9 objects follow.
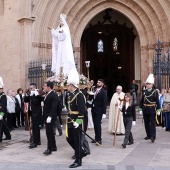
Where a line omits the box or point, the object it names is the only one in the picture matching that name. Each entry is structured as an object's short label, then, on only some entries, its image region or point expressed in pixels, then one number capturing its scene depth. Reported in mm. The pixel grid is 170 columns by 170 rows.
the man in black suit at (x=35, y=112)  8641
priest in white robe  10578
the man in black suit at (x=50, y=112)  7718
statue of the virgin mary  12094
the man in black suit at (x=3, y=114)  9130
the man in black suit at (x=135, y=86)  18500
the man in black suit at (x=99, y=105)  9000
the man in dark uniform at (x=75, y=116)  6598
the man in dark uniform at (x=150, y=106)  9258
